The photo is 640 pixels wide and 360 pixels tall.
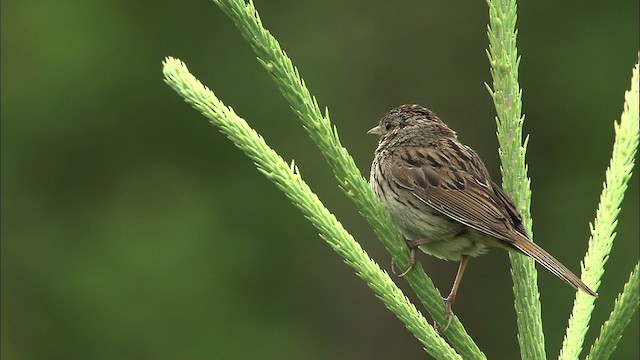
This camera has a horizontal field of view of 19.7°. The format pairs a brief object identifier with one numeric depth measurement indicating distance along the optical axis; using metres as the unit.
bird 6.23
